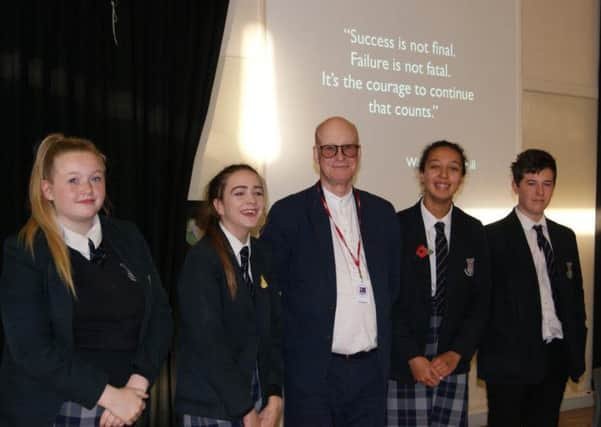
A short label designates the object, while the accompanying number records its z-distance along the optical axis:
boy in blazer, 2.80
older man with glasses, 2.48
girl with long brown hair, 2.12
